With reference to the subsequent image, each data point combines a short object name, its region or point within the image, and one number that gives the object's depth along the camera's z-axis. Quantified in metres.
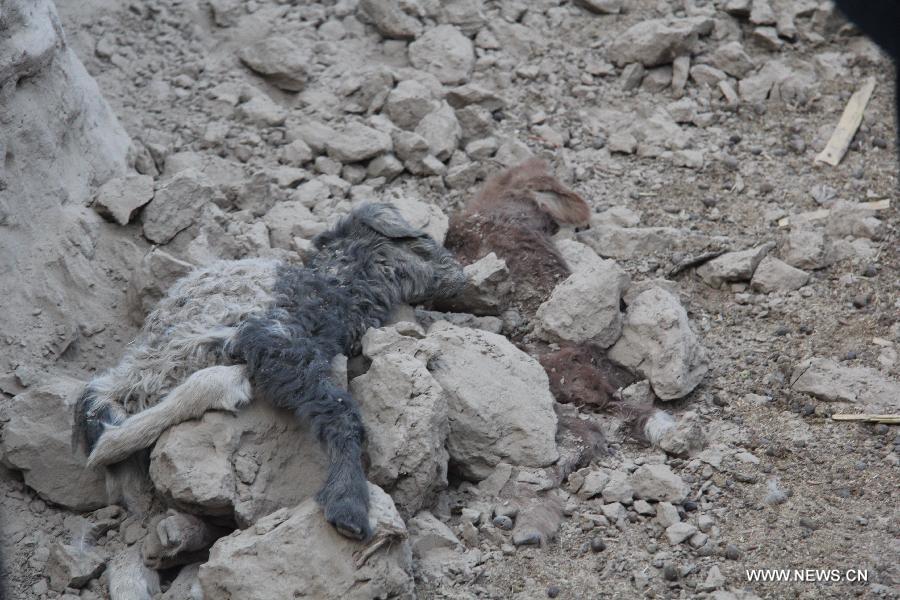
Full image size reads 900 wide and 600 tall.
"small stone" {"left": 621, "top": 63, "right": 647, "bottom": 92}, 13.02
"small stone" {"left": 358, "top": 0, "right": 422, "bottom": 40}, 13.17
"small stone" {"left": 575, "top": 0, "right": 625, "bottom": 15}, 13.75
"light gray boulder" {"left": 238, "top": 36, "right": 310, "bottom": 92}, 12.59
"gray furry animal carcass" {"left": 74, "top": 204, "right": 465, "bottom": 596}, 7.46
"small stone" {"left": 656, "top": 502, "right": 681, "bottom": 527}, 7.61
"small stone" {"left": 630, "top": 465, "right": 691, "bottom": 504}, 7.81
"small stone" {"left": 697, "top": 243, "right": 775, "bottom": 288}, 10.18
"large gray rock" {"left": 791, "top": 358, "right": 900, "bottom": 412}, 8.66
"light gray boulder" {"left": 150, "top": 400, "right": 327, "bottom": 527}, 7.24
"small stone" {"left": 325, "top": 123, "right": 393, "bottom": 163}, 11.57
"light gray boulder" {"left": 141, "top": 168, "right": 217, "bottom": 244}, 9.91
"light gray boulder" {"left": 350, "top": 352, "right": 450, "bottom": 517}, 7.46
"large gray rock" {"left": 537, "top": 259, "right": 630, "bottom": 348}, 9.28
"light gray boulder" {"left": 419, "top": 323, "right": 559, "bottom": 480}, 8.13
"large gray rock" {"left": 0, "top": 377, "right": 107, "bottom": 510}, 8.17
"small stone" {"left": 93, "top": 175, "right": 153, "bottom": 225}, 9.80
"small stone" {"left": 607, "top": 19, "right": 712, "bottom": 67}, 12.91
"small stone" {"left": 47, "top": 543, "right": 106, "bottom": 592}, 7.57
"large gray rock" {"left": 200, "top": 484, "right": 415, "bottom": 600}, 6.63
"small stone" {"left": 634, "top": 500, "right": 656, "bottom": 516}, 7.76
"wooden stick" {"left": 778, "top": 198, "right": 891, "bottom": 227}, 10.97
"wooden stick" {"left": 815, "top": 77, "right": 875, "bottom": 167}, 11.95
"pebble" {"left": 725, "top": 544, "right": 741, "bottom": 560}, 7.29
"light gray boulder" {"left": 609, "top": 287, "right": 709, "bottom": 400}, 8.91
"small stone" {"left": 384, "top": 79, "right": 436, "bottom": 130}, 12.08
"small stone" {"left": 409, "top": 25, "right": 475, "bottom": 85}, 12.86
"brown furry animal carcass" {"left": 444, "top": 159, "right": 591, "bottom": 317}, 10.04
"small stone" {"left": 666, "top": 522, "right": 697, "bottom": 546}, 7.46
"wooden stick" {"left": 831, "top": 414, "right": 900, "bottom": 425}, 8.45
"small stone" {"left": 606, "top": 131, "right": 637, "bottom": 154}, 12.23
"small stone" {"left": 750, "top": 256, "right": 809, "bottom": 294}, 10.04
